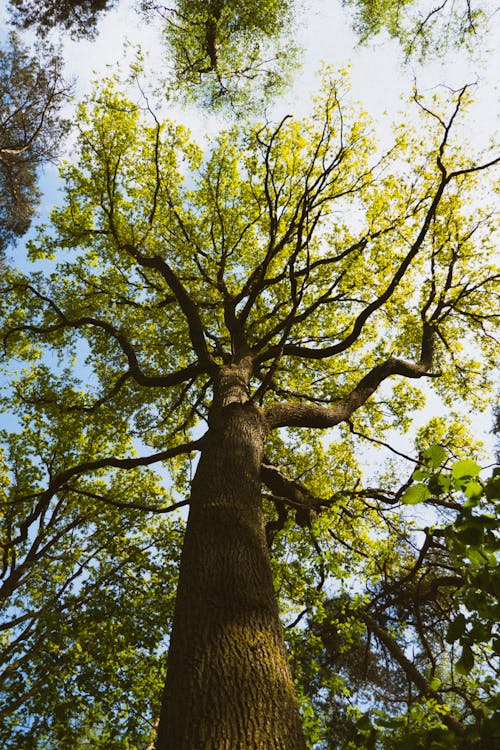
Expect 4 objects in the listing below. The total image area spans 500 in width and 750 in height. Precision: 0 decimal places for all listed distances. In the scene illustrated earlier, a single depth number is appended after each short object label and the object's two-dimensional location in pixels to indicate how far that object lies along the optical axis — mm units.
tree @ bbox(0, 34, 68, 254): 10859
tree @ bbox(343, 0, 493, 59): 8383
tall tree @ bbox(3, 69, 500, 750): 5578
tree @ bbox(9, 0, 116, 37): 10422
